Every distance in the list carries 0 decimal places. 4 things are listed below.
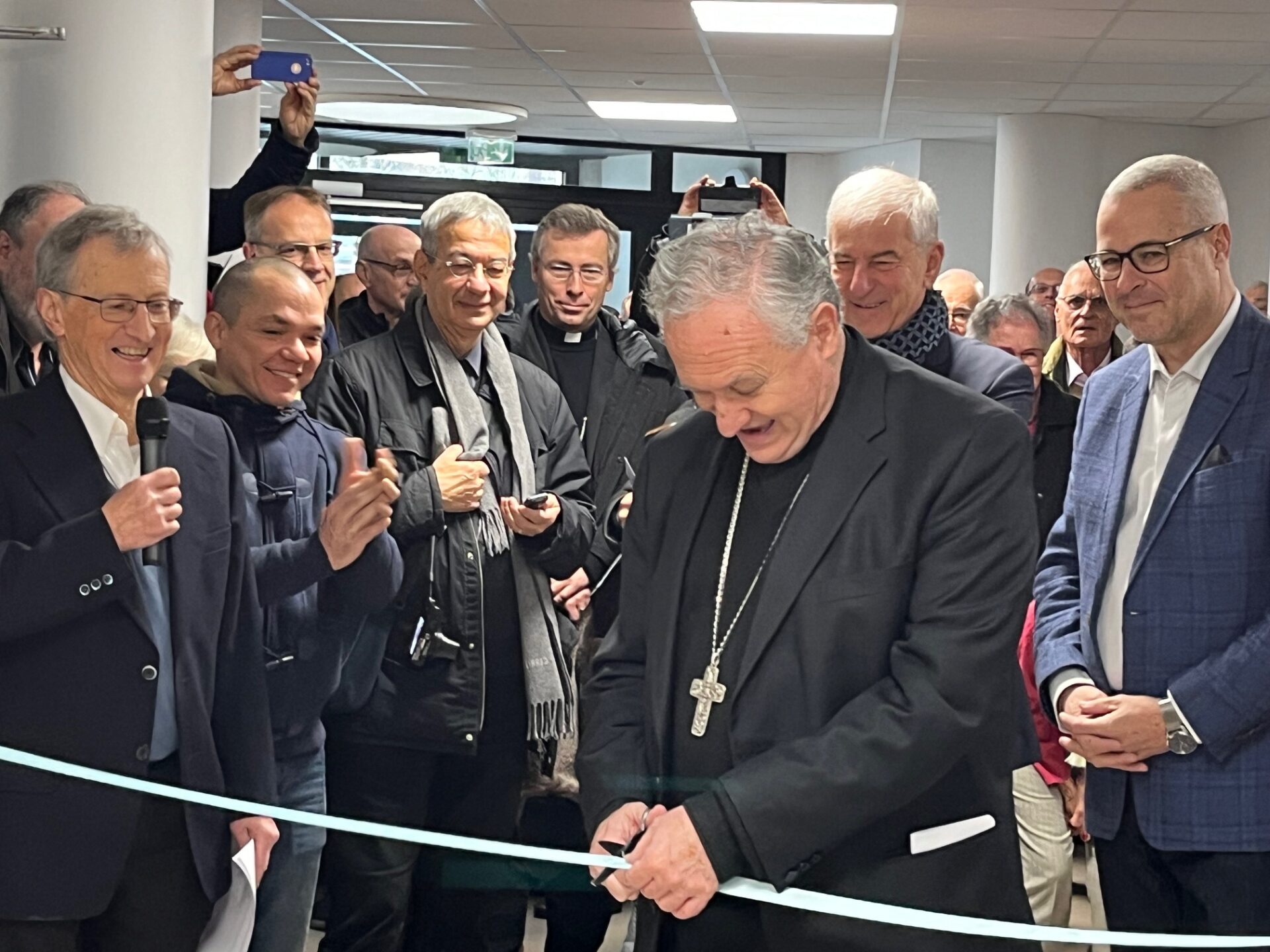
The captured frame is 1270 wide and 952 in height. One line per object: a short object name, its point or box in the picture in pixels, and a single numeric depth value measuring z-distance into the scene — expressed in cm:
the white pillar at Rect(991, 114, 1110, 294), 833
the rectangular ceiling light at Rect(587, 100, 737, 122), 885
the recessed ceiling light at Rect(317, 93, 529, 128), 884
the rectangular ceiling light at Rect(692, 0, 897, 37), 602
